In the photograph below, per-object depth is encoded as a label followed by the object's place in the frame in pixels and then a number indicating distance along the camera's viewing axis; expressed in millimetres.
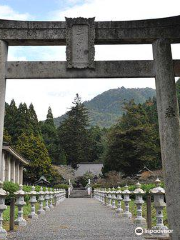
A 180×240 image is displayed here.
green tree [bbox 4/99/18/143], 53938
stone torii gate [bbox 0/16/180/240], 6609
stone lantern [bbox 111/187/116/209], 16472
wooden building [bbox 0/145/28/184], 25828
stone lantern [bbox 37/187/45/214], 14336
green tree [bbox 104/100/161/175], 42656
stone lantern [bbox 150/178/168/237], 7027
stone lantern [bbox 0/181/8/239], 7215
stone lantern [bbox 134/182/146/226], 9656
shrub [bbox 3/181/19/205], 16134
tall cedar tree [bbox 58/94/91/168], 75125
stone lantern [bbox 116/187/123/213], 14090
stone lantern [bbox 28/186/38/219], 12070
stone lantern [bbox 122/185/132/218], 12078
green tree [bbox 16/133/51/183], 43312
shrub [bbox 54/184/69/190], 45719
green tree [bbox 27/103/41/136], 56500
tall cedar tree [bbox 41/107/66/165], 69438
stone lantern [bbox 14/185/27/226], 9500
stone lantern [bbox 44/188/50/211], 16703
